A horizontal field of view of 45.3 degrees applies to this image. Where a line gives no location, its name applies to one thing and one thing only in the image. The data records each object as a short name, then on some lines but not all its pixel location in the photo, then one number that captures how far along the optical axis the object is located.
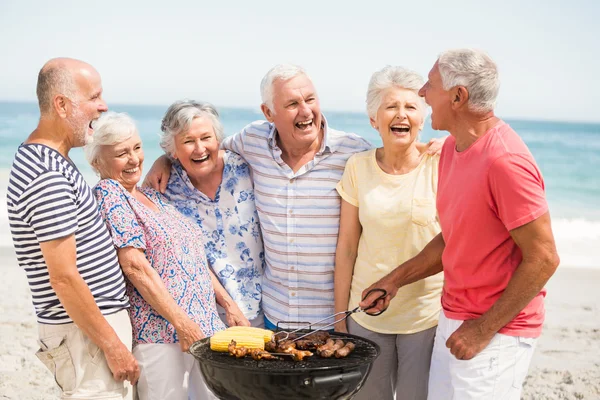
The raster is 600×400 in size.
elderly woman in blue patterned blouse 4.16
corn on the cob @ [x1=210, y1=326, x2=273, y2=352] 3.26
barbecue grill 2.98
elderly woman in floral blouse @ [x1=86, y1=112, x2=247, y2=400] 3.49
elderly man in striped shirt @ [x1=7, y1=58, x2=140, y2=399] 3.02
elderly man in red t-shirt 2.82
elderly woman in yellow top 3.72
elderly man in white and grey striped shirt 3.96
